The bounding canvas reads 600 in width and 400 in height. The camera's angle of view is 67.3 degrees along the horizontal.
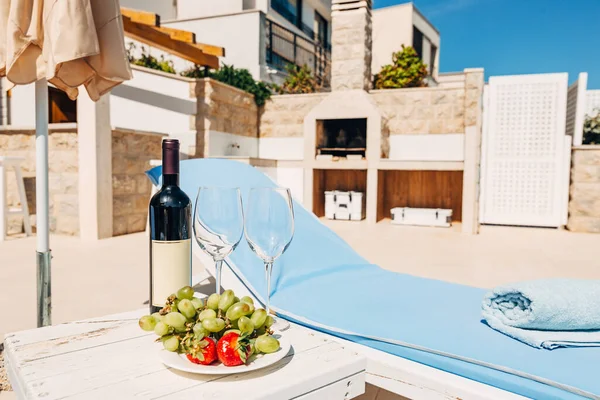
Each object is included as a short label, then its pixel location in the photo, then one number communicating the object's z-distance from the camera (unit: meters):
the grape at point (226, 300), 0.98
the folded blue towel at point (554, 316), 1.22
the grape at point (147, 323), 1.00
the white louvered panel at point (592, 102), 9.04
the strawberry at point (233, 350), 0.89
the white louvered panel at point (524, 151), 6.48
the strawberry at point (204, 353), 0.89
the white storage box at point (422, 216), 6.69
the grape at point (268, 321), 0.98
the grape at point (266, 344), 0.94
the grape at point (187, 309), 0.96
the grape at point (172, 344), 0.93
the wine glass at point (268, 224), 1.17
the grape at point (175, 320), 0.94
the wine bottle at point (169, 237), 1.18
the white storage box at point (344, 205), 7.06
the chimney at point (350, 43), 6.93
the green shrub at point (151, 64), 7.12
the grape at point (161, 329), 0.95
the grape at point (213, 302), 0.98
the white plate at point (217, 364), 0.87
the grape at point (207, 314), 0.92
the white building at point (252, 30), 9.94
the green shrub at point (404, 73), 7.49
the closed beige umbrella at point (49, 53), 1.49
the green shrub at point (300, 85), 8.36
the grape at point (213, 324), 0.91
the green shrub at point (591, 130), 7.97
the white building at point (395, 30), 13.08
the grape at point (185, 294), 1.04
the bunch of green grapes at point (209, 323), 0.92
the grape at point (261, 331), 0.98
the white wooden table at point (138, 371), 0.84
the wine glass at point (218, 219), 1.16
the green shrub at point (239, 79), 7.41
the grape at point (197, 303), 0.99
